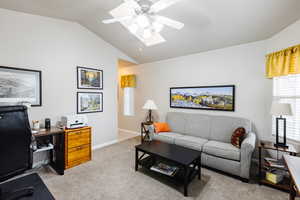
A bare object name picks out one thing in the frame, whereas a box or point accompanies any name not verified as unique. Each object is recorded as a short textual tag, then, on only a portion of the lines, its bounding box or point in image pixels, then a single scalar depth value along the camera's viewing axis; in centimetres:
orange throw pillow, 347
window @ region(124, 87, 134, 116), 518
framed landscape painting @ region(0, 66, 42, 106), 234
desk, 242
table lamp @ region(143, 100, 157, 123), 393
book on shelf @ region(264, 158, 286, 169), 209
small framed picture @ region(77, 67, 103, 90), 329
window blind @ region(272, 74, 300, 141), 226
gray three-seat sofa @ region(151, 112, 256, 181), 224
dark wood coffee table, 204
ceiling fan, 174
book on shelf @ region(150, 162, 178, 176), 216
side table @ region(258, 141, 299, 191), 200
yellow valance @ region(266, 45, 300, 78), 218
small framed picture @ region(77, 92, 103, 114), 330
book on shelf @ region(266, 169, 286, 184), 207
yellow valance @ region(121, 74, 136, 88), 493
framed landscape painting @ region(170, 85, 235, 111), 314
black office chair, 97
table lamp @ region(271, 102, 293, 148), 205
